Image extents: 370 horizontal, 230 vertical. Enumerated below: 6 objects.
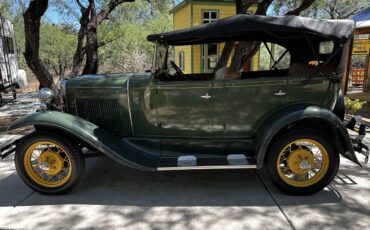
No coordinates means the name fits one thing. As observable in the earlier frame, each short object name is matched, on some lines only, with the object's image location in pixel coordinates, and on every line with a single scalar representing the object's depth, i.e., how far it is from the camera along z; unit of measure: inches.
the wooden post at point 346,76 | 198.1
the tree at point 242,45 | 281.5
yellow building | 510.3
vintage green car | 135.6
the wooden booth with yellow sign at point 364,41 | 363.1
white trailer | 415.2
